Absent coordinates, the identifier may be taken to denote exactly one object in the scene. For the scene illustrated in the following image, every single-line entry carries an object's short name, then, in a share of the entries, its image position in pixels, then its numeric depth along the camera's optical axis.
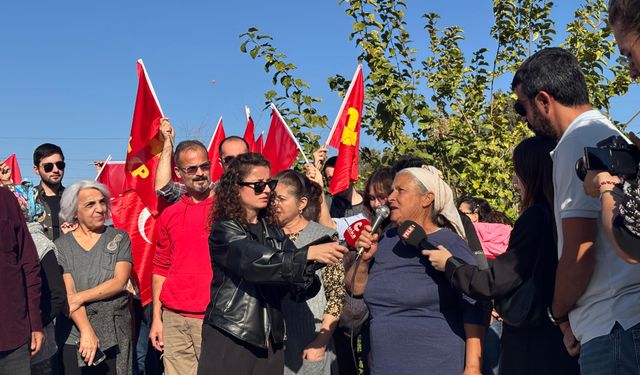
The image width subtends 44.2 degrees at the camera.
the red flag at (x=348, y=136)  7.42
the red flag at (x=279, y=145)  7.92
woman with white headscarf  4.36
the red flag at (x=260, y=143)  10.16
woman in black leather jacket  4.34
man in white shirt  2.78
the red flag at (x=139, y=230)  7.39
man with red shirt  5.82
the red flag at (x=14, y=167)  12.98
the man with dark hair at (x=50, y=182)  7.61
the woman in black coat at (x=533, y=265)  3.47
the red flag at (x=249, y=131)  9.45
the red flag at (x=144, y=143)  7.38
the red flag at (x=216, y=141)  9.71
